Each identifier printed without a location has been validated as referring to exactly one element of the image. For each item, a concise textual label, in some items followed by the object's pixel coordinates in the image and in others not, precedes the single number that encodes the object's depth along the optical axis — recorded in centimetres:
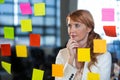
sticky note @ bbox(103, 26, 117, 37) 206
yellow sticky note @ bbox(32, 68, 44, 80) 219
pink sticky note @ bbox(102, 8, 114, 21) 205
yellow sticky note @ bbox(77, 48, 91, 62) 207
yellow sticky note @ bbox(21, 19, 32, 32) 219
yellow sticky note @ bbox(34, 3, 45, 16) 216
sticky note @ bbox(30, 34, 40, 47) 218
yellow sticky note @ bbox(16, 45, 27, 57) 221
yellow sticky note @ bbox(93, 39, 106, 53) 206
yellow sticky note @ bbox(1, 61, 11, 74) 225
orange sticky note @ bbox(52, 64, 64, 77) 213
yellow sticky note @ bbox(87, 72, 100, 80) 206
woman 206
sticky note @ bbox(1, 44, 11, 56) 224
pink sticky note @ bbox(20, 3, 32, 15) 219
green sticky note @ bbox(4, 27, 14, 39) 222
